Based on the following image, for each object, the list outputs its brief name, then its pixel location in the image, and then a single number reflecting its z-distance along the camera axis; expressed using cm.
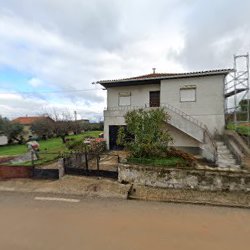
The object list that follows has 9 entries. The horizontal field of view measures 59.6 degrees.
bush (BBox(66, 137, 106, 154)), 1460
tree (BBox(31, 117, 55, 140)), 3397
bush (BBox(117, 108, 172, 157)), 1037
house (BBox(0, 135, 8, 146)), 3463
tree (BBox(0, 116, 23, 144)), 3391
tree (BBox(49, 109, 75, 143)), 2789
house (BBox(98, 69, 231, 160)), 1460
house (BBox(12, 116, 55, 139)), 3538
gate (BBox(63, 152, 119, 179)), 1014
